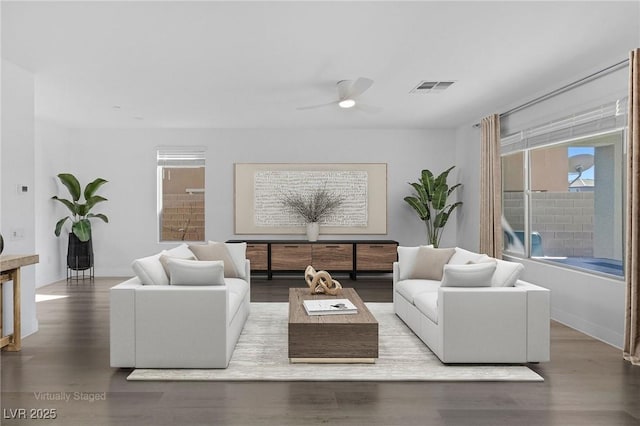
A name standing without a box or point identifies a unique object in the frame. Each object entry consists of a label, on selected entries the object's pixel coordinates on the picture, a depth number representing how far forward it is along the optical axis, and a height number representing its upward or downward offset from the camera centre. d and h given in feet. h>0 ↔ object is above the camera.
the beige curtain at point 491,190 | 19.76 +0.94
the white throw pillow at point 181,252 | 14.25 -1.42
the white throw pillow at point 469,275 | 11.41 -1.66
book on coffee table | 11.70 -2.63
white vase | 24.80 -1.18
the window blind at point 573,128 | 13.35 +2.91
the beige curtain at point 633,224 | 11.71 -0.35
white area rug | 10.19 -3.83
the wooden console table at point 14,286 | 12.17 -2.16
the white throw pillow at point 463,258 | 13.68 -1.53
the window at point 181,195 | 26.00 +0.85
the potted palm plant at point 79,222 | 23.38 -0.67
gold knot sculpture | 14.07 -2.39
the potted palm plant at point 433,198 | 24.39 +0.67
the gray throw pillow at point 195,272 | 11.24 -1.59
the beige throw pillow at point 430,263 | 15.74 -1.87
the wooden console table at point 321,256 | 24.27 -2.52
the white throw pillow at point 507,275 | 11.60 -1.71
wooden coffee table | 10.91 -3.20
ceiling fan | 13.74 +3.94
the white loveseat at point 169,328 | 10.70 -2.85
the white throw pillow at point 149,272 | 11.35 -1.62
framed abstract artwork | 25.79 +0.85
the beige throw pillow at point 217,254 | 15.69 -1.57
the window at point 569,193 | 14.11 +0.66
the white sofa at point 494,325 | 11.02 -2.85
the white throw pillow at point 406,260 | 16.11 -1.83
